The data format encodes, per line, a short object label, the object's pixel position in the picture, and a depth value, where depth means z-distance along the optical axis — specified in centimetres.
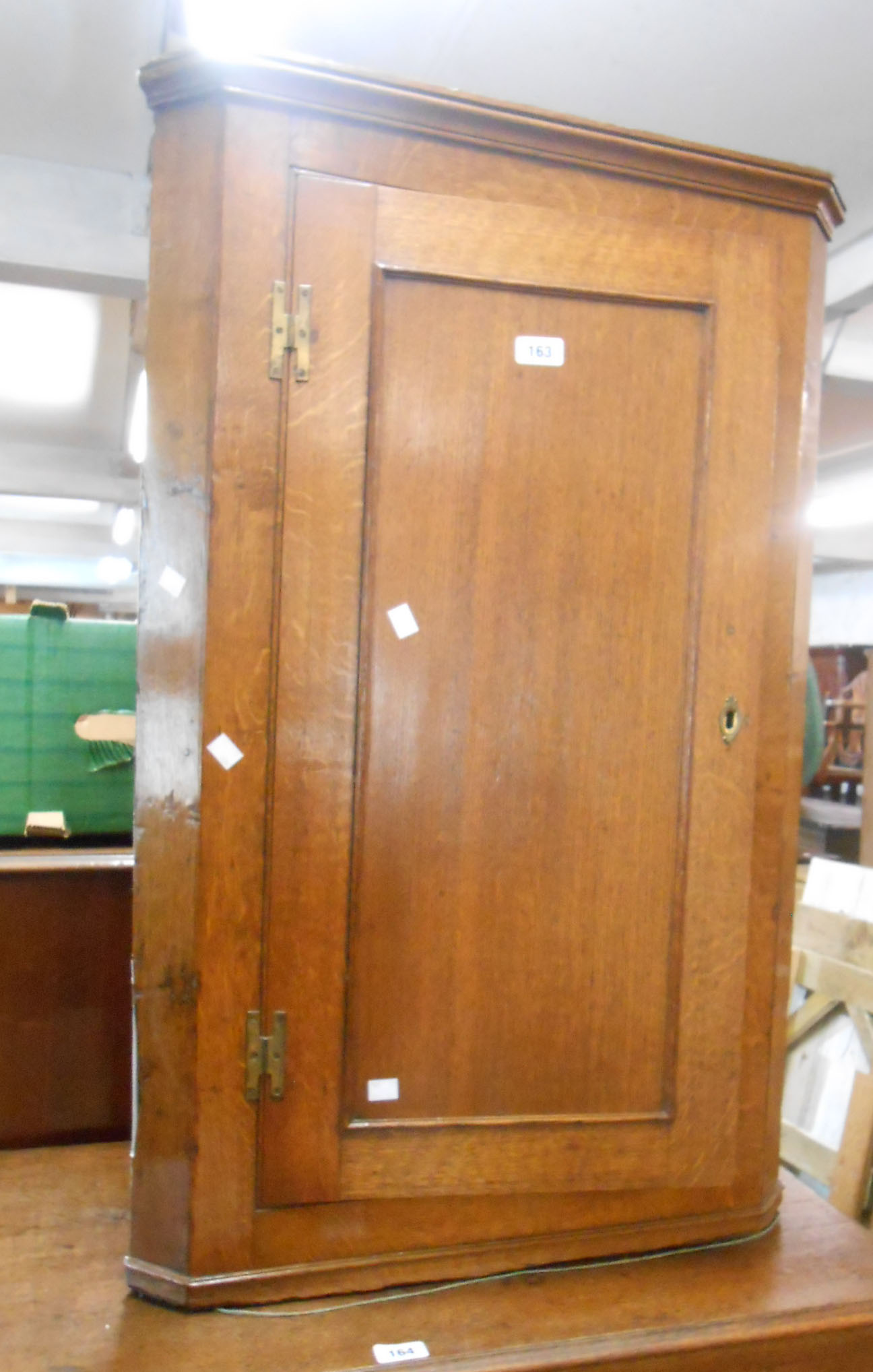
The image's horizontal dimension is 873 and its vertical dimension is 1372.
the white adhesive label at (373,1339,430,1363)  110
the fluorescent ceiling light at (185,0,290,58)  183
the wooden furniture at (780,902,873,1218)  264
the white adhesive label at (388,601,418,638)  124
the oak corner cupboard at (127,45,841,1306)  118
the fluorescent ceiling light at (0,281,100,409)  422
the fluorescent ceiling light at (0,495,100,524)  889
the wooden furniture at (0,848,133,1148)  154
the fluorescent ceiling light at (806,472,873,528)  677
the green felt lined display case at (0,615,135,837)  162
